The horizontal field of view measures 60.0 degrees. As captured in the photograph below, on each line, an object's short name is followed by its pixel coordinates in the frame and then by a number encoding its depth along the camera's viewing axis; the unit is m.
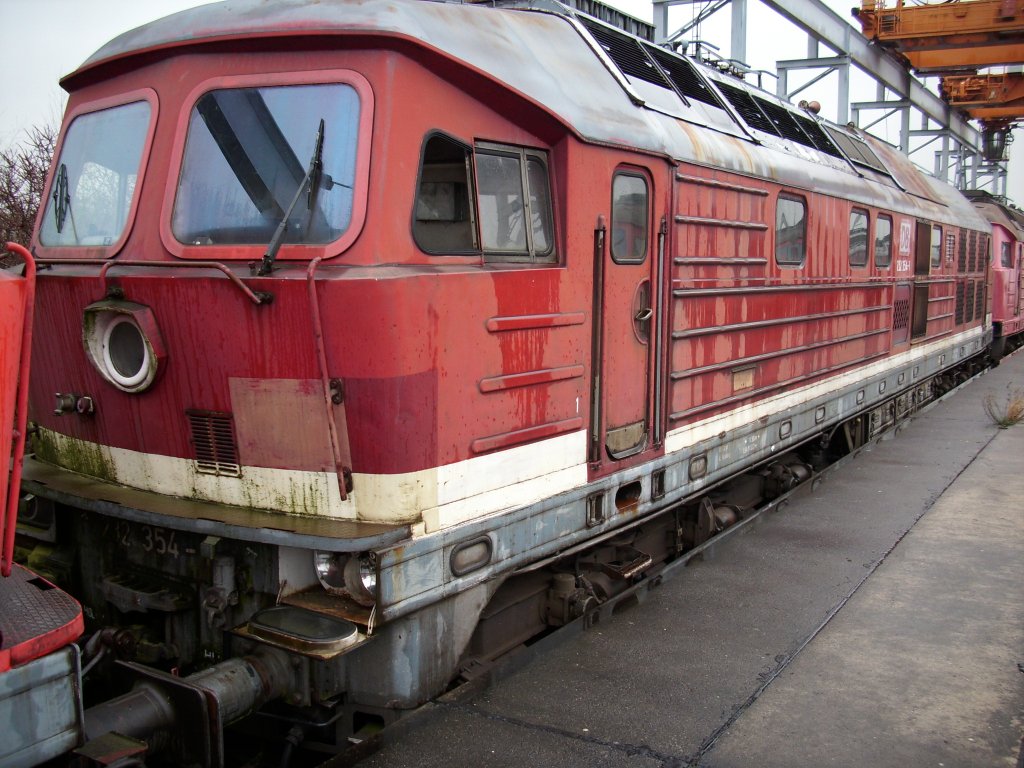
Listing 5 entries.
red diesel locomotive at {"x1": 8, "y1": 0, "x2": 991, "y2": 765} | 3.36
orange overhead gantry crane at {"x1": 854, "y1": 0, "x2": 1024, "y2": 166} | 22.34
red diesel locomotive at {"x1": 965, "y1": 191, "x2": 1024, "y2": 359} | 17.69
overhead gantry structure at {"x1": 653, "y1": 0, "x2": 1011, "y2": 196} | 13.85
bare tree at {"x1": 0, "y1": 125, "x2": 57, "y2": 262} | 12.27
